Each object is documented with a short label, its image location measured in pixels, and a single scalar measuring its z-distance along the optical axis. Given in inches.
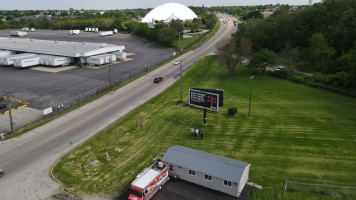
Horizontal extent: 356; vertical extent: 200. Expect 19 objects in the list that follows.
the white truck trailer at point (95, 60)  3112.7
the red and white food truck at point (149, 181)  941.2
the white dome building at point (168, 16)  7570.4
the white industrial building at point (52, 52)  3132.4
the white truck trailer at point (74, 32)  6462.1
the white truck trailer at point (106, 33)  5979.3
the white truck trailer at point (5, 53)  3692.4
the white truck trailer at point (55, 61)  3074.3
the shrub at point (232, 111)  1687.0
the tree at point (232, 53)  2568.9
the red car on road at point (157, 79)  2446.5
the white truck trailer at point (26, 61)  3056.1
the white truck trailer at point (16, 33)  6242.1
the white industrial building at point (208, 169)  973.1
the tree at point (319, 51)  2684.1
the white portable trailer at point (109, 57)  3203.7
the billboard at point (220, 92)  1557.5
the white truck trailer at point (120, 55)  3420.3
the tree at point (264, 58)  2571.4
